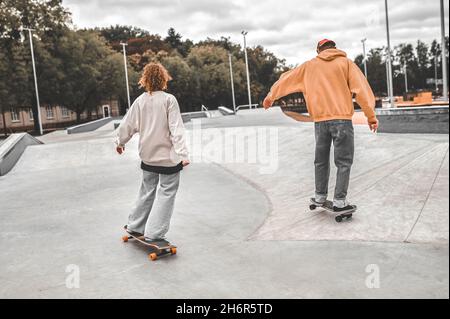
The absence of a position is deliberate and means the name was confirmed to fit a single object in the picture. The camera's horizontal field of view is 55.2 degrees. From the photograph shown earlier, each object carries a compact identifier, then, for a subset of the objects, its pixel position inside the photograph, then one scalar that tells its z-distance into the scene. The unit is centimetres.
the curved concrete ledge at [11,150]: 1027
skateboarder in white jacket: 402
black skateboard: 451
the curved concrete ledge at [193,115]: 3617
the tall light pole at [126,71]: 4381
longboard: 392
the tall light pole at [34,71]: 3300
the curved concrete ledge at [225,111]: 3895
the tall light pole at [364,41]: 5259
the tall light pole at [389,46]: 2594
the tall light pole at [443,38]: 1956
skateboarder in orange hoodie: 455
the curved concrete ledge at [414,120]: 938
